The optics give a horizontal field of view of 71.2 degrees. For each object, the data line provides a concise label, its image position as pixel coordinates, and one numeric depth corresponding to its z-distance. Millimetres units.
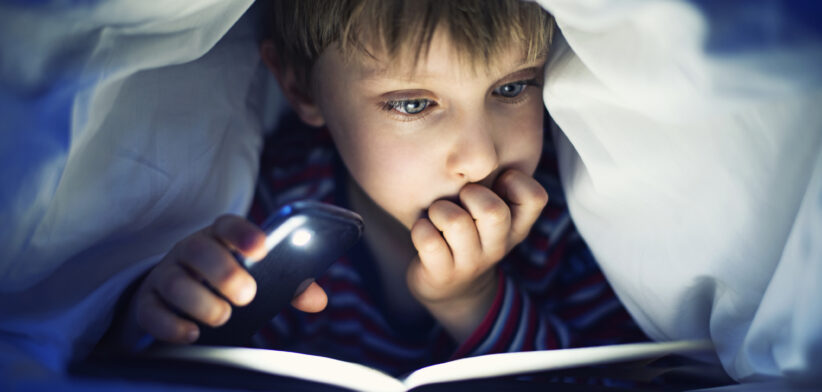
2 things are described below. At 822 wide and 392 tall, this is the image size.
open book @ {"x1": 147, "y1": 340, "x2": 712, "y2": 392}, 495
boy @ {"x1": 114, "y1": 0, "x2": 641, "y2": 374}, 582
